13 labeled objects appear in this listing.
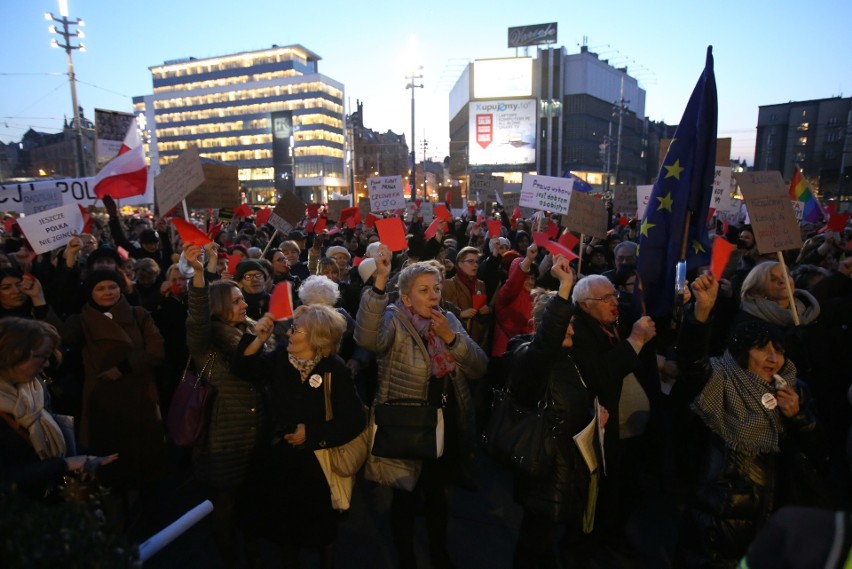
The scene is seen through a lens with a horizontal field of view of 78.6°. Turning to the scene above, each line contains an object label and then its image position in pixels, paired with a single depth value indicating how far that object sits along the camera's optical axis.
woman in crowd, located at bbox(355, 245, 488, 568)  3.04
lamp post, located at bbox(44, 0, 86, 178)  21.42
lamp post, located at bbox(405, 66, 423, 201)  34.19
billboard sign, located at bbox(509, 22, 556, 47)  70.94
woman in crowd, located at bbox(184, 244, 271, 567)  3.07
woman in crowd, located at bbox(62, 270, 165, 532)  3.52
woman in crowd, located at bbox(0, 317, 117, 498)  2.20
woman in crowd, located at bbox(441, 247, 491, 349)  5.30
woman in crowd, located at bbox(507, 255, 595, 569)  2.61
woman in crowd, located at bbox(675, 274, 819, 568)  2.46
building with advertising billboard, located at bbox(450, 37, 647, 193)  61.56
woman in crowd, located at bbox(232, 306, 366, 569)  2.83
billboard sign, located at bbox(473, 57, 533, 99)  63.03
